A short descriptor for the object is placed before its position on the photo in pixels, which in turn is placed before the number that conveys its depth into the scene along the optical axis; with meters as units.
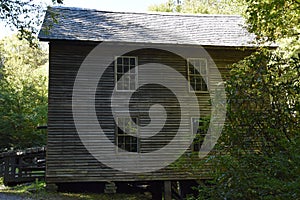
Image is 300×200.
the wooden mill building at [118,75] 11.72
